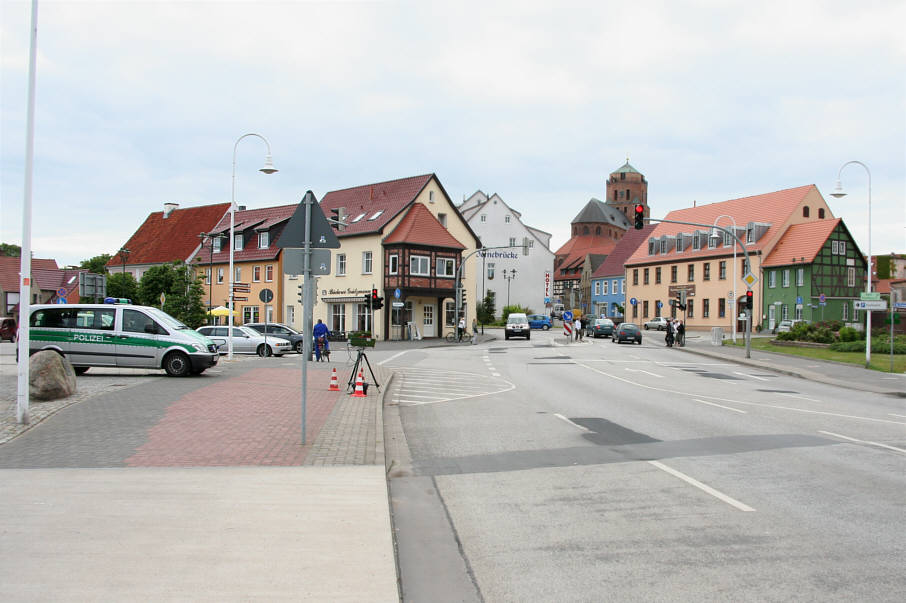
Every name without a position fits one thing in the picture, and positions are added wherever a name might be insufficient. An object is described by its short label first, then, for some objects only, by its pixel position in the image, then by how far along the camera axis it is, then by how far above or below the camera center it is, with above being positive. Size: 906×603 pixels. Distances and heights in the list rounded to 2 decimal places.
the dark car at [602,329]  60.09 -1.21
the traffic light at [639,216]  29.39 +3.96
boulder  13.55 -1.33
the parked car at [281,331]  37.53 -1.14
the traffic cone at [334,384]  17.12 -1.74
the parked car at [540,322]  79.25 -0.96
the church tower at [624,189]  152.88 +26.21
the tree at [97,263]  91.88 +5.50
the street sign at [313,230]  9.45 +1.02
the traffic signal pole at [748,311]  33.62 +0.24
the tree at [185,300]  50.09 +0.53
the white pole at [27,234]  10.69 +1.04
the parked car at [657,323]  68.62 -0.81
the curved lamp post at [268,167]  28.52 +5.48
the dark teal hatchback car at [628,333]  49.72 -1.25
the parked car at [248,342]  34.50 -1.56
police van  19.02 -0.82
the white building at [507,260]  87.19 +6.47
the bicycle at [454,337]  50.06 -1.78
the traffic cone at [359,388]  15.73 -1.66
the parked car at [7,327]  52.75 -1.55
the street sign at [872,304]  26.59 +0.51
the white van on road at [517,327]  54.19 -1.04
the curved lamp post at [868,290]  27.38 +1.09
